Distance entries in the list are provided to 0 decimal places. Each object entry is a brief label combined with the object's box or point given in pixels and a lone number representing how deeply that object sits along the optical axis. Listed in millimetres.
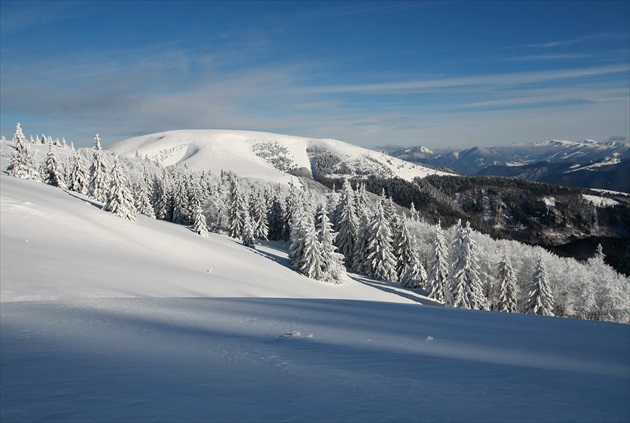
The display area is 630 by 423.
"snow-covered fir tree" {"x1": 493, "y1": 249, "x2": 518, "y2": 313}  47438
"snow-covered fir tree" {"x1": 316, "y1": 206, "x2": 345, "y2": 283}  41438
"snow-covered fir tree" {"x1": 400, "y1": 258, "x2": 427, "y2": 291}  48562
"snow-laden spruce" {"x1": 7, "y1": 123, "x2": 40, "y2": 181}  58253
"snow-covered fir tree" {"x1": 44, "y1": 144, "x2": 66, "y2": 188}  62438
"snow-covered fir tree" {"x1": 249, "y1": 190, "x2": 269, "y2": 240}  71562
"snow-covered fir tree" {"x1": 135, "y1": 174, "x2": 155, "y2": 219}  72625
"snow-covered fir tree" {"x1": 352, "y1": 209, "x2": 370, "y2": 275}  53697
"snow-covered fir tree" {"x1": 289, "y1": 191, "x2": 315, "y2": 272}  43856
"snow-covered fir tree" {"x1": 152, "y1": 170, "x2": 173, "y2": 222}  83625
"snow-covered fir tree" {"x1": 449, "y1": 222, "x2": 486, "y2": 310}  40531
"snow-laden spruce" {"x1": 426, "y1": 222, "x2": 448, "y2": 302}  46250
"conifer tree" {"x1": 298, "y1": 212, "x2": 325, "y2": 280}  41625
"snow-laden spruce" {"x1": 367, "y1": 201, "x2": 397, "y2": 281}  50750
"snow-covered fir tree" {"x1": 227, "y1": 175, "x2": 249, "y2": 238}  64938
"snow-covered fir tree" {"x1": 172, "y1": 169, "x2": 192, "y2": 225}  77562
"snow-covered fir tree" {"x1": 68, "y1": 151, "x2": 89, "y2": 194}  64688
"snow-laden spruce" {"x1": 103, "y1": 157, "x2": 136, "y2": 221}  42406
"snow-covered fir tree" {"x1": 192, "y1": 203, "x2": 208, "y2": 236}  54000
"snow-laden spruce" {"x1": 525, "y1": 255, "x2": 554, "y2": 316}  41178
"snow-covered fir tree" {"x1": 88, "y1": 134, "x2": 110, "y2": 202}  53656
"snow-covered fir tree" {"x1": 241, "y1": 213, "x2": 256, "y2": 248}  55000
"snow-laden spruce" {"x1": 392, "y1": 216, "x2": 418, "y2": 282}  53625
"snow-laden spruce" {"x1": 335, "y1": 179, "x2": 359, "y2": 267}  58469
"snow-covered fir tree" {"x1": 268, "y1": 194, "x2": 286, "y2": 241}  77375
